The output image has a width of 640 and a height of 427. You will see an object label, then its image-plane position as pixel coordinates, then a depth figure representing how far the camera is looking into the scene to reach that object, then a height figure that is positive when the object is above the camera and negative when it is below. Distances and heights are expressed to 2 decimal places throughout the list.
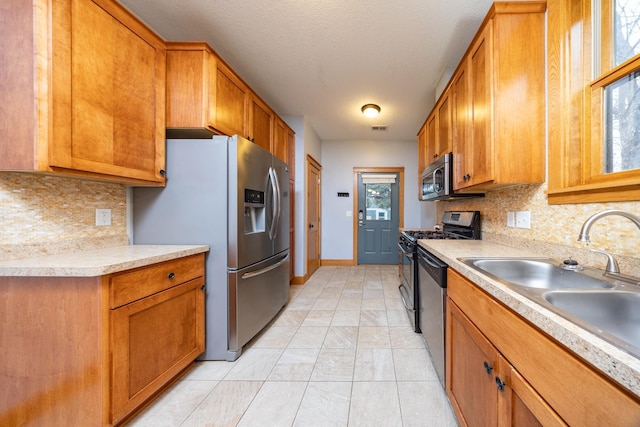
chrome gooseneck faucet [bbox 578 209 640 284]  0.84 -0.08
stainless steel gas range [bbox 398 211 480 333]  2.19 -0.26
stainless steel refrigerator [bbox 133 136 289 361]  1.82 -0.02
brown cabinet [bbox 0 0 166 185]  1.12 +0.62
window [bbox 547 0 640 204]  1.11 +0.54
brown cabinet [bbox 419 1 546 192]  1.45 +0.71
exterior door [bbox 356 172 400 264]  5.16 -0.05
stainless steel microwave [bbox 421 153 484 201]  2.22 +0.33
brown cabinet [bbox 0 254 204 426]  1.12 -0.60
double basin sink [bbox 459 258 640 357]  0.76 -0.27
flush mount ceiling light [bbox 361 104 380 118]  3.49 +1.46
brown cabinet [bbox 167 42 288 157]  1.85 +0.91
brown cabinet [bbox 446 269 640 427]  0.48 -0.42
